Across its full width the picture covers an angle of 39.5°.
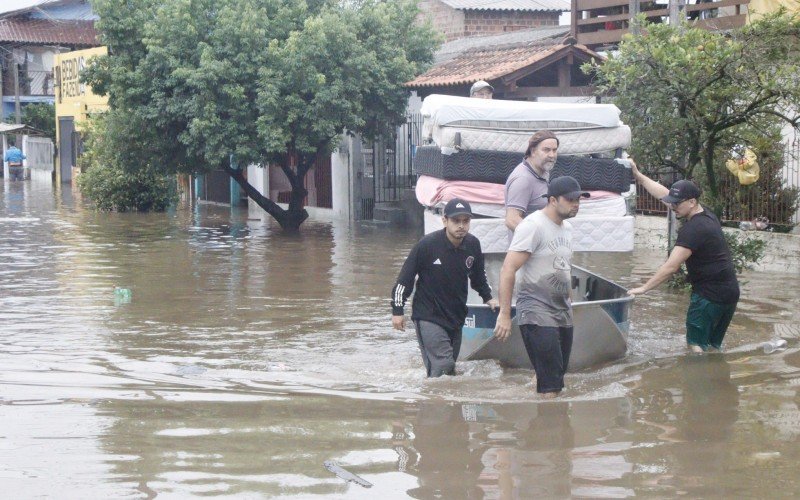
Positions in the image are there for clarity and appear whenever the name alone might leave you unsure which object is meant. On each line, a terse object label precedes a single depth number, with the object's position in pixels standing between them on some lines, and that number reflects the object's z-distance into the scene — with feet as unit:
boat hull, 30.04
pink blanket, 32.89
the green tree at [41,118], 175.49
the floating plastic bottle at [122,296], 45.38
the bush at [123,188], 98.94
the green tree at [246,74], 71.00
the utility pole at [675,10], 61.11
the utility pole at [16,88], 179.20
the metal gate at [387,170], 86.99
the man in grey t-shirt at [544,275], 26.09
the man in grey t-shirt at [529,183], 29.19
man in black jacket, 28.07
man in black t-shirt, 30.86
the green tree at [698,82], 41.06
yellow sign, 133.80
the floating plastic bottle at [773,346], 33.58
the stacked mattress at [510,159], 32.86
